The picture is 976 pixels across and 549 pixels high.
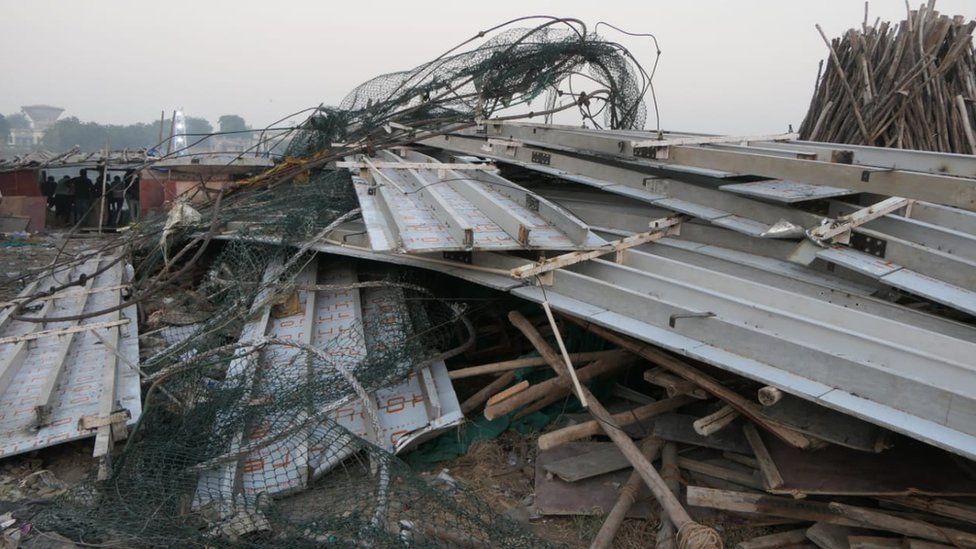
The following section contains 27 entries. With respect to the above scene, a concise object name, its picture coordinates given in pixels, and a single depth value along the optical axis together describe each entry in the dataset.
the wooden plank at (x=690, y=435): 3.66
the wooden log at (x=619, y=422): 3.57
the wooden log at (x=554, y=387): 3.87
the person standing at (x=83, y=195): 14.28
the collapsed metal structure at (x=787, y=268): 2.68
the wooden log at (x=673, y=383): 3.53
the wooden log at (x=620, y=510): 3.24
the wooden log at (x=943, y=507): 2.84
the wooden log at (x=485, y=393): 4.51
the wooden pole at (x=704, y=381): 3.03
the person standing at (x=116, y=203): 13.79
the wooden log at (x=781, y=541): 3.20
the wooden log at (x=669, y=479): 3.22
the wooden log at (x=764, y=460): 3.14
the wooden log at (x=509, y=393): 3.92
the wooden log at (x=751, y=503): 3.20
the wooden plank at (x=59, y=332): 4.91
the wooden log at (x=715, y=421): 3.23
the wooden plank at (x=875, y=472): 3.00
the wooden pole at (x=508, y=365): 4.43
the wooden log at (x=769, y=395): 2.78
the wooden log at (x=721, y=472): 3.45
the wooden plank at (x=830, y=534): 3.05
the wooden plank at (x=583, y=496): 3.61
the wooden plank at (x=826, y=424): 2.93
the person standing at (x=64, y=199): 14.37
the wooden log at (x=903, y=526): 2.79
